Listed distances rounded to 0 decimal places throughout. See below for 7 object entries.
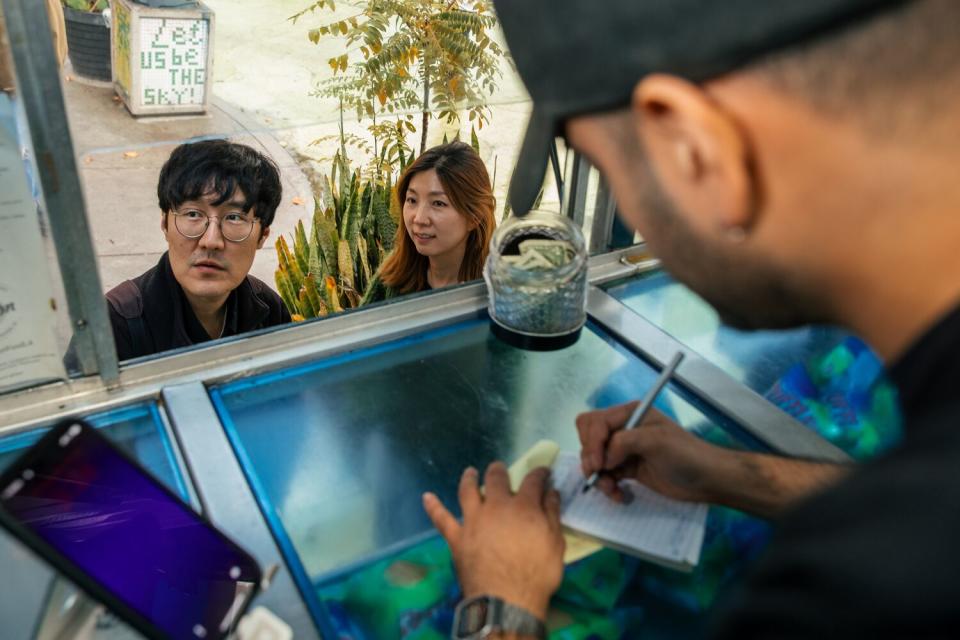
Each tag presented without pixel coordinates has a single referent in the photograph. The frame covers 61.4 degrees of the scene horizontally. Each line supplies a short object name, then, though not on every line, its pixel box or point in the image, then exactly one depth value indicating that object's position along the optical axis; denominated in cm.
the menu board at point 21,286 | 91
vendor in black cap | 38
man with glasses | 185
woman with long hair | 236
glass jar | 130
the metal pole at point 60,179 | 85
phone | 70
